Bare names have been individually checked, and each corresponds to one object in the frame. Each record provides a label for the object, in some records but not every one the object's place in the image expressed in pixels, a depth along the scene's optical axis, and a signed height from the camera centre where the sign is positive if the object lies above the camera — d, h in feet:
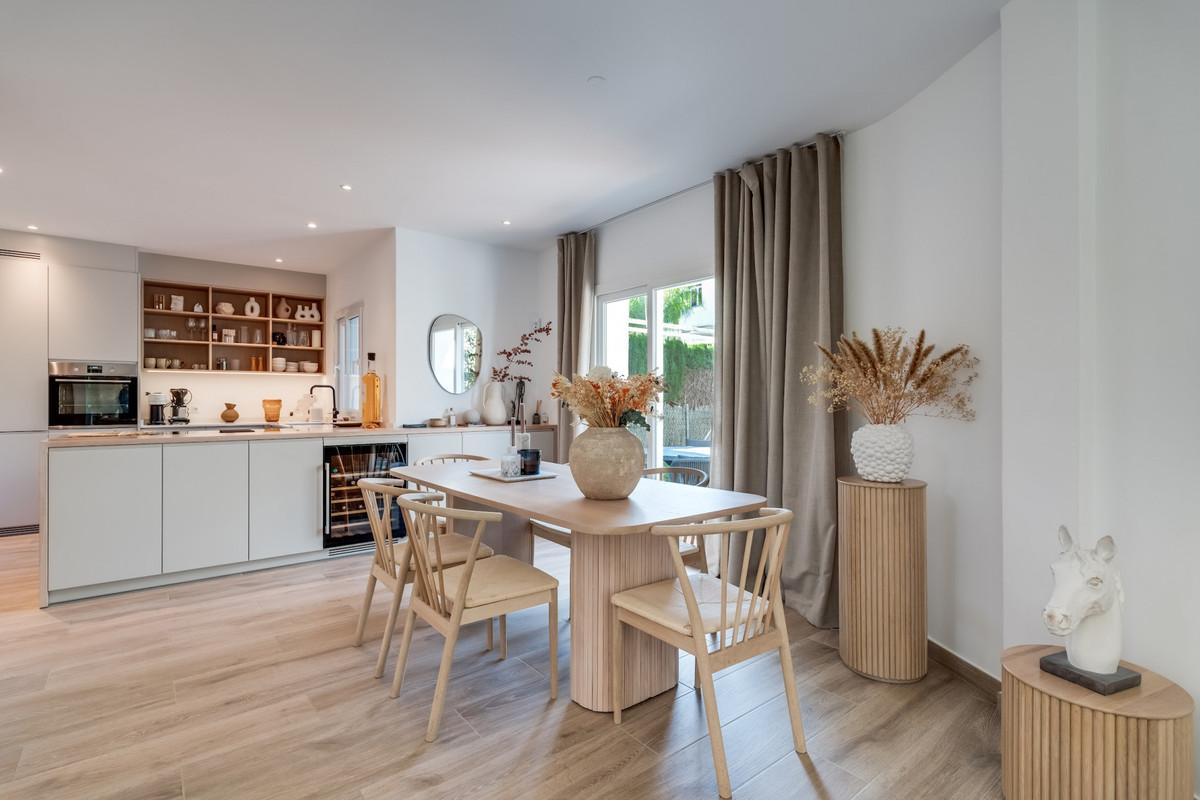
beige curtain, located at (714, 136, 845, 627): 10.25 +1.18
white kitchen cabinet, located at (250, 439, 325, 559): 13.15 -2.23
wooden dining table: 7.00 -2.05
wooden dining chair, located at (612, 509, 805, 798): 5.77 -2.31
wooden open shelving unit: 20.57 +2.57
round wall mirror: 17.06 +1.38
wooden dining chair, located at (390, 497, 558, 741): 6.66 -2.33
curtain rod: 10.47 +4.80
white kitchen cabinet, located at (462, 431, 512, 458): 16.28 -1.22
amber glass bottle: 16.83 -0.03
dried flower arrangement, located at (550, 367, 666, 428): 7.88 +0.05
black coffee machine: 19.67 -0.31
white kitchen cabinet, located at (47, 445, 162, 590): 11.07 -2.24
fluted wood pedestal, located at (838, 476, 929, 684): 7.98 -2.46
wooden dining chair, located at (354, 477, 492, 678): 7.92 -2.27
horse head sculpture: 5.00 -1.73
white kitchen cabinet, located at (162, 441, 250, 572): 12.13 -2.24
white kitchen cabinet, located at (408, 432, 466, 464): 15.33 -1.20
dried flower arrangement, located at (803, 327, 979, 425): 8.31 +0.31
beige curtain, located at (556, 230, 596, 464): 16.46 +2.62
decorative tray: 9.28 -1.24
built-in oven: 17.31 +0.11
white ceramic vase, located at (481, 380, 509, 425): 17.56 -0.23
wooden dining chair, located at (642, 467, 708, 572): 8.72 -2.16
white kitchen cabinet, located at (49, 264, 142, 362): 17.40 +2.51
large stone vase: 7.72 -0.84
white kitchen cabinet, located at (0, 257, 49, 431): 16.75 +1.57
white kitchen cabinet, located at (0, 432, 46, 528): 16.65 -2.28
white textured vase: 8.18 -0.73
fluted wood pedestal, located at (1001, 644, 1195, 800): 4.66 -2.78
